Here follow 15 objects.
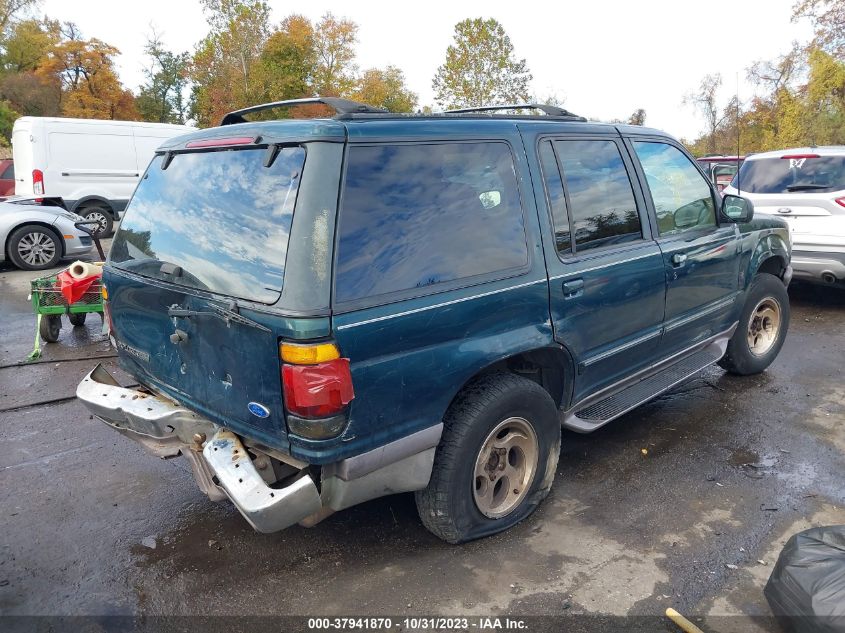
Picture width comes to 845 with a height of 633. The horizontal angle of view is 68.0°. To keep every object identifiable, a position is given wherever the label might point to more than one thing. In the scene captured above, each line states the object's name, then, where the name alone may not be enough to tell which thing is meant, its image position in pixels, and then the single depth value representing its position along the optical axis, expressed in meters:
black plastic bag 2.22
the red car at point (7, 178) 15.73
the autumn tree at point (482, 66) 40.56
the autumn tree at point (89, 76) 34.34
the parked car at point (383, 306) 2.35
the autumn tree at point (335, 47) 42.69
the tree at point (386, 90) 43.28
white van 12.92
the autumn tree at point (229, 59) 35.59
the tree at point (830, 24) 24.42
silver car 9.98
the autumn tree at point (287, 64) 35.44
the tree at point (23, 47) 41.53
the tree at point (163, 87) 38.81
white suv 6.77
